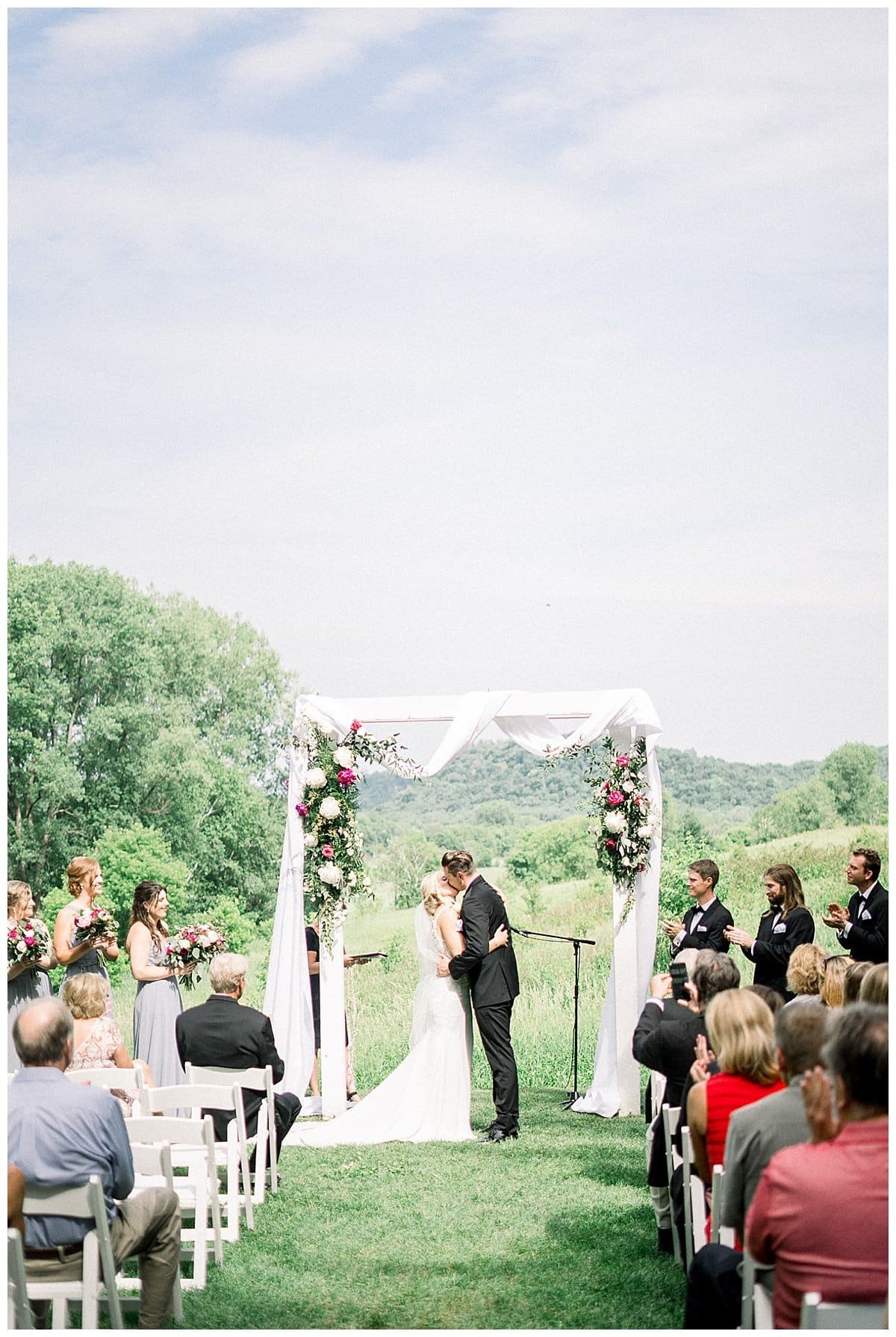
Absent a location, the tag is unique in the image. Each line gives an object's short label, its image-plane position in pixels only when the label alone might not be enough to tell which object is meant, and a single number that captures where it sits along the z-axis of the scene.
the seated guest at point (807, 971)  6.30
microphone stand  9.83
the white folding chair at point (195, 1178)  5.51
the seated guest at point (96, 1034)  6.18
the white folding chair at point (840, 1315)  3.40
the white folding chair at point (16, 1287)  4.09
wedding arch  9.65
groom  9.07
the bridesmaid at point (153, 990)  8.29
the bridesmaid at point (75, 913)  8.30
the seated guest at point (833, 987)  5.93
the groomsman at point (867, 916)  8.05
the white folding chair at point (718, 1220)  4.41
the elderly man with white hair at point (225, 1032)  7.02
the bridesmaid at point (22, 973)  8.06
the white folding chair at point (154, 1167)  5.09
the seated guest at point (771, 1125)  4.04
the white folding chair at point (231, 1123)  6.24
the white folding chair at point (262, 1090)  6.90
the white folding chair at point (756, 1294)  3.86
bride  9.00
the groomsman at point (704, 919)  8.79
